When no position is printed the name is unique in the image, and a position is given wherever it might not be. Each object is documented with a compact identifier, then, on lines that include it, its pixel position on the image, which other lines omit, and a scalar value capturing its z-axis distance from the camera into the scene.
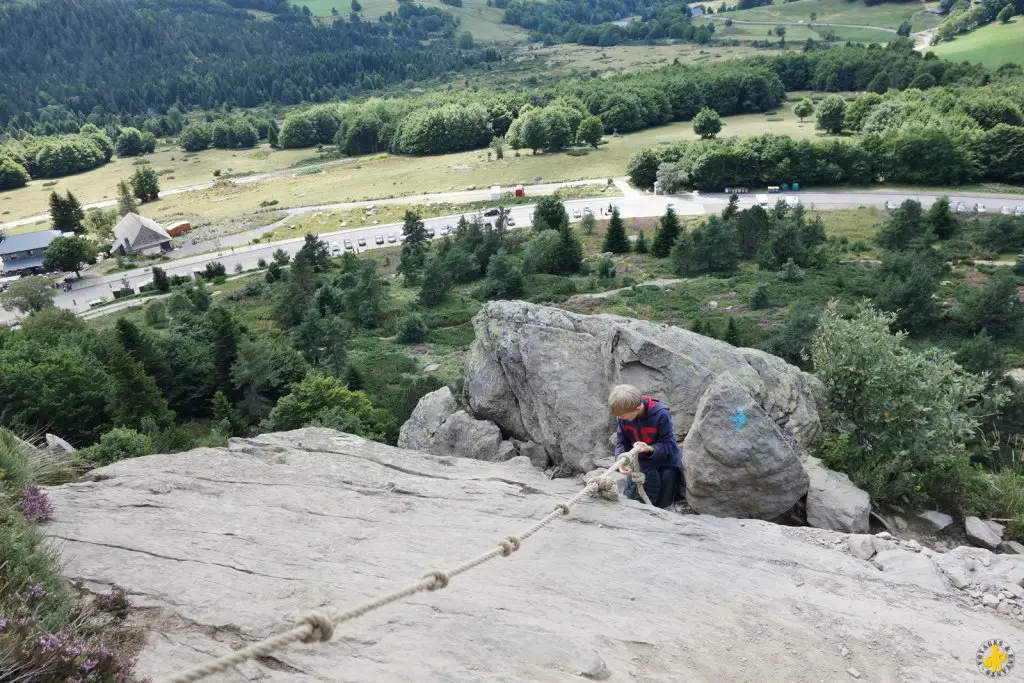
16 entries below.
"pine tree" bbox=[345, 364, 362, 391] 36.66
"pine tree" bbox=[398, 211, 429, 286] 61.44
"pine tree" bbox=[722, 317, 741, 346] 39.06
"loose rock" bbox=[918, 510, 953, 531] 11.18
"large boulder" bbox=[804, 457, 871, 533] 10.34
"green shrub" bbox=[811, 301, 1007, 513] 11.70
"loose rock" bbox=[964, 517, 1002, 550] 10.76
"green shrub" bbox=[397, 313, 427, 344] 46.66
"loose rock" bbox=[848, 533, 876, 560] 9.17
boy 9.61
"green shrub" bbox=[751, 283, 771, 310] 48.59
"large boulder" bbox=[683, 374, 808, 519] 10.14
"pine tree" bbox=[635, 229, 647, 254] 66.31
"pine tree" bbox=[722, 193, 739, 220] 66.49
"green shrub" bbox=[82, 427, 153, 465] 16.38
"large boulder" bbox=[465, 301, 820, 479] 13.04
